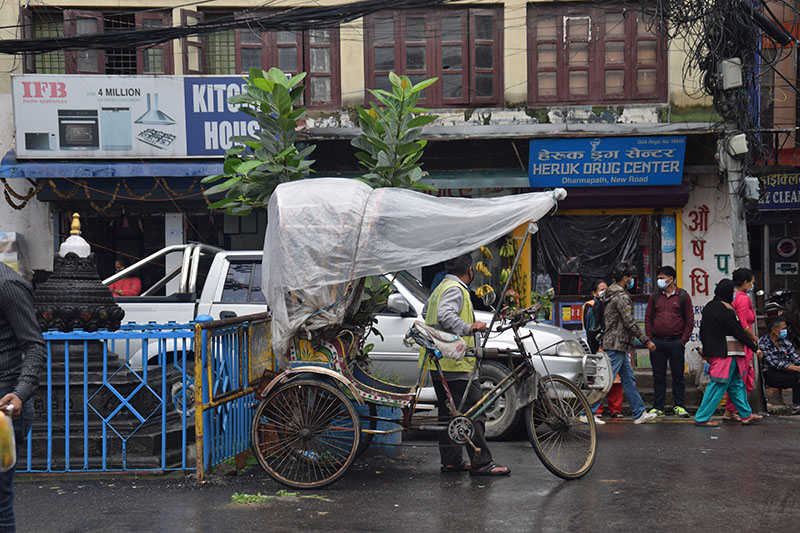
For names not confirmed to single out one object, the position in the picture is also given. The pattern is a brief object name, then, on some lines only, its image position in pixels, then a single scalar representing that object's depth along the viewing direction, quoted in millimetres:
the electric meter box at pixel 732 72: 11805
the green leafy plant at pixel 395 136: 8242
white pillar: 15570
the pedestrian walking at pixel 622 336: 10773
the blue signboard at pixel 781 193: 15695
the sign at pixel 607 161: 14250
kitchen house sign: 14594
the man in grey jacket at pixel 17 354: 4449
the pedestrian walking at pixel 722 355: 10344
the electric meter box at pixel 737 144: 11648
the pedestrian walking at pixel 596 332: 11266
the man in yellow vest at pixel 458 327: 7246
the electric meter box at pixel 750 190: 11891
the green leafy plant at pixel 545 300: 8299
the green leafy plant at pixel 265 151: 8141
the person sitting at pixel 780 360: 11648
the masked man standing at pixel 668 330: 11312
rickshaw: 7152
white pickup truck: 9930
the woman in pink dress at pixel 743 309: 10828
